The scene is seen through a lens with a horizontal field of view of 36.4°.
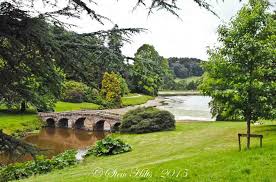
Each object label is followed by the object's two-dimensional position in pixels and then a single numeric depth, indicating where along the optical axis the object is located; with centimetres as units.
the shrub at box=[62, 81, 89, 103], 7225
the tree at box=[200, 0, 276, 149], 1884
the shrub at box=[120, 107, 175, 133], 4262
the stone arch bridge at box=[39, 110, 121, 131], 5505
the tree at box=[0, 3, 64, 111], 669
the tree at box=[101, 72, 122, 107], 7594
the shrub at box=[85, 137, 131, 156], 3130
